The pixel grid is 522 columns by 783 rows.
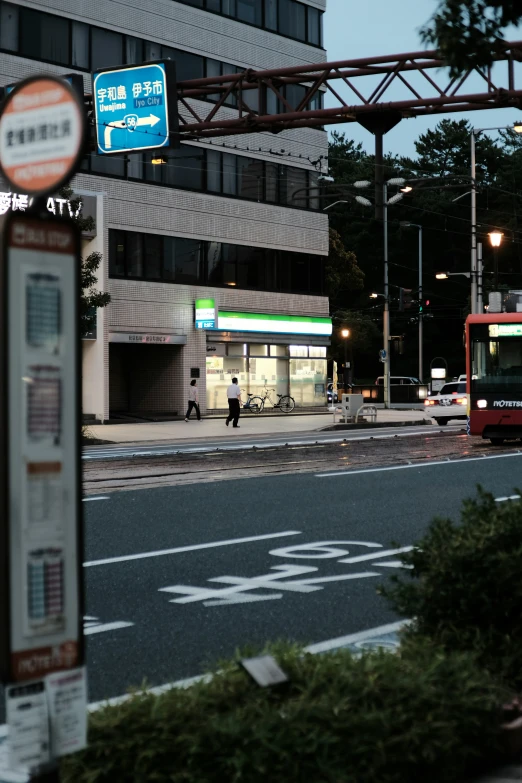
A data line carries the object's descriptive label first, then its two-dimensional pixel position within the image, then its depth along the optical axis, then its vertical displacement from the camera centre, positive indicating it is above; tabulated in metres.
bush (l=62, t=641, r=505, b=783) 3.54 -1.07
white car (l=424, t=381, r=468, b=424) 40.53 -0.51
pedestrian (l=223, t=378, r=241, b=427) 35.75 -0.21
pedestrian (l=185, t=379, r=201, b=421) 39.16 -0.12
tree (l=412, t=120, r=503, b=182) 91.25 +18.82
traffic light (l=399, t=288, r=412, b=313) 46.72 +3.70
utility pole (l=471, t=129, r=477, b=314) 45.83 +5.89
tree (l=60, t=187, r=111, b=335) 28.59 +2.64
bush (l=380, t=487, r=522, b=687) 4.99 -0.90
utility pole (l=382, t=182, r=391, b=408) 48.84 +2.46
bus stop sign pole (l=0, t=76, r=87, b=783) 2.82 -0.13
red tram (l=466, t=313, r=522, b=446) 25.53 +0.39
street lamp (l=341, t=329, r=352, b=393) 65.22 +3.32
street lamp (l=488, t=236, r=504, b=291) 40.80 +5.35
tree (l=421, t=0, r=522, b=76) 6.18 +1.94
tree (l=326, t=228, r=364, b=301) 69.50 +7.32
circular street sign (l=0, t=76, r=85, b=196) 2.98 +0.67
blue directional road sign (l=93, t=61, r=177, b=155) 23.14 +5.82
